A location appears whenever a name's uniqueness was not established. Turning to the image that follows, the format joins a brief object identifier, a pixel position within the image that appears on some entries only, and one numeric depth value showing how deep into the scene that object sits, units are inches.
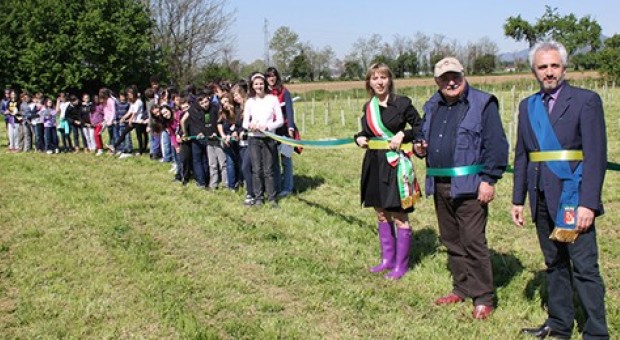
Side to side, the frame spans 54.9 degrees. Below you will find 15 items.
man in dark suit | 135.3
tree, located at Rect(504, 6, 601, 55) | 2979.8
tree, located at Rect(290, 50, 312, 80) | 3004.4
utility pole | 2980.1
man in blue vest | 165.3
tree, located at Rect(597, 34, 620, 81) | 1791.6
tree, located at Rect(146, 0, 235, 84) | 1884.8
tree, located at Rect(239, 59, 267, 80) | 2848.9
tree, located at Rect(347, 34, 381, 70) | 3383.9
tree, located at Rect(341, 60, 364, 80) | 3262.8
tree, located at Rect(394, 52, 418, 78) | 3314.5
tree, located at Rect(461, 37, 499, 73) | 3563.0
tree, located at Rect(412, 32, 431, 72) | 3468.0
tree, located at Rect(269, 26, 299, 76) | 2967.5
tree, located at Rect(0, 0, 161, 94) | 1460.4
